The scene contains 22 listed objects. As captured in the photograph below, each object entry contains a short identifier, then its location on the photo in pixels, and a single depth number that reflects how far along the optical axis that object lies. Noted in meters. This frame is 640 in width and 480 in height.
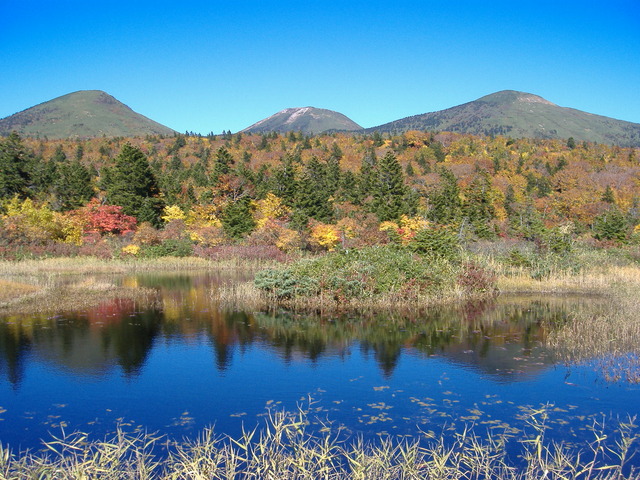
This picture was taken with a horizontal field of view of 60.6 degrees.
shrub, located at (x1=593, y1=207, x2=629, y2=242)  39.12
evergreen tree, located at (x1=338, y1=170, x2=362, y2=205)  54.38
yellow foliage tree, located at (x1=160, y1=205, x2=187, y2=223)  48.30
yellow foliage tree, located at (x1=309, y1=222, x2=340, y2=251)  41.81
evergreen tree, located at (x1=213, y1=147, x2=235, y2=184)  52.25
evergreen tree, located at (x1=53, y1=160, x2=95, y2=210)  49.17
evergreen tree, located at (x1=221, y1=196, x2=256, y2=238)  43.97
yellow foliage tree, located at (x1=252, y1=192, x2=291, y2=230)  47.92
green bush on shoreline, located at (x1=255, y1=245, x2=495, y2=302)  20.59
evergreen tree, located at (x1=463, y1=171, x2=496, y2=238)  46.34
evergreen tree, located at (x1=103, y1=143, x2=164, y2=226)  47.59
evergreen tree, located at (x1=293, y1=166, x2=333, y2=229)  48.47
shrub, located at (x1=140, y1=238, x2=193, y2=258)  40.22
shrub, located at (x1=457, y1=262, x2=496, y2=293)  22.27
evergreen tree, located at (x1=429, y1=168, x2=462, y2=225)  48.09
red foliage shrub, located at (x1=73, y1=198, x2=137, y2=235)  43.31
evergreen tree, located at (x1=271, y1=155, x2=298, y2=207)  51.84
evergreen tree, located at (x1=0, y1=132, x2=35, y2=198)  48.81
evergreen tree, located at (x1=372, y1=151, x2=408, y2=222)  47.81
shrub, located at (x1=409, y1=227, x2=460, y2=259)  23.49
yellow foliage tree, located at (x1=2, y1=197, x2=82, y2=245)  37.84
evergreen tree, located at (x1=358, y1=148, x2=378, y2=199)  54.62
